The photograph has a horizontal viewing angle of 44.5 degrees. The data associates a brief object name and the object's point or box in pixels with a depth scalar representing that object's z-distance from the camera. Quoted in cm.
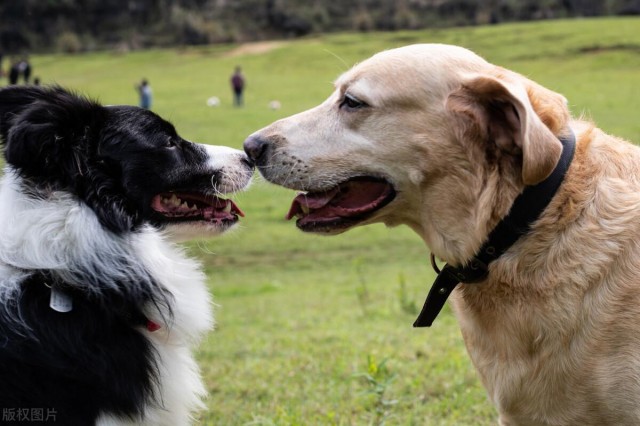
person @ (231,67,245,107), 3300
